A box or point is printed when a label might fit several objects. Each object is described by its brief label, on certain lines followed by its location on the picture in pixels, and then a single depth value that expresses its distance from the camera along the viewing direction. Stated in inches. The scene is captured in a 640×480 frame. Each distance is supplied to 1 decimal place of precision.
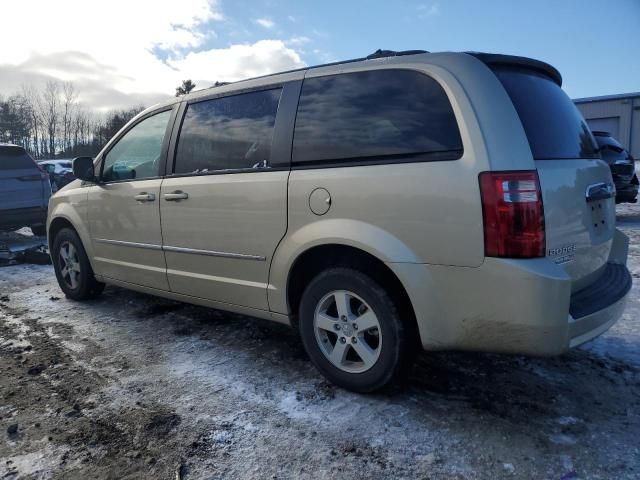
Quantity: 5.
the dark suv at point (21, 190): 322.7
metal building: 1127.0
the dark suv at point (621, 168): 372.8
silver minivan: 93.9
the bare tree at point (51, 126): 2888.8
